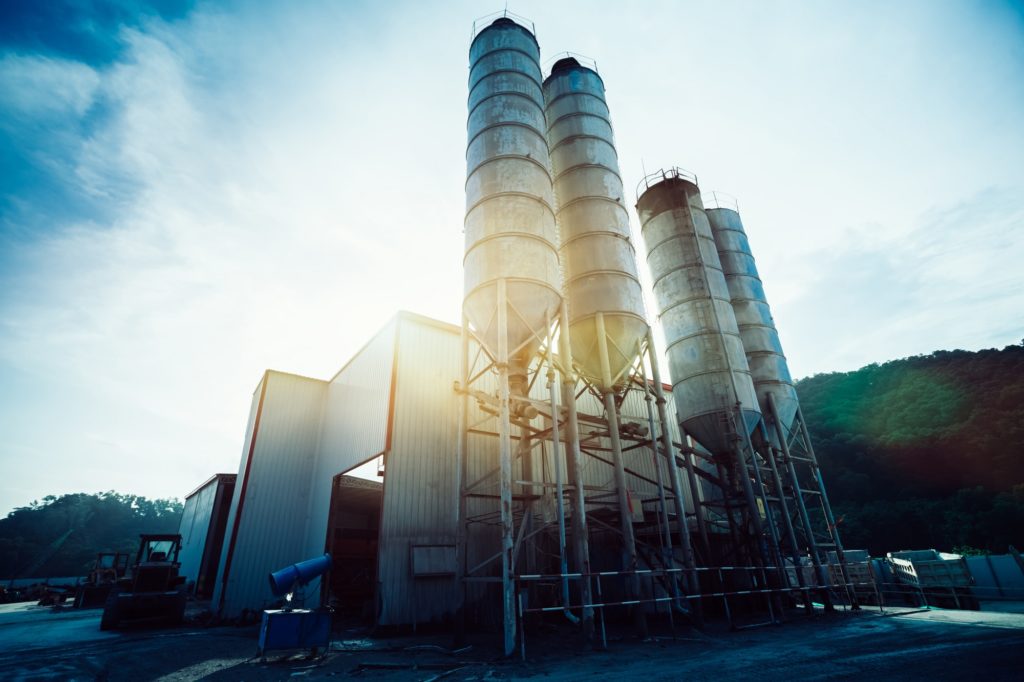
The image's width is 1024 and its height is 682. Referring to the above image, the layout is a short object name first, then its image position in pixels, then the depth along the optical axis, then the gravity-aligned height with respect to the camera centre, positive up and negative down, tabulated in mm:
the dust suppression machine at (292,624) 8438 -1088
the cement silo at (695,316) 14750 +7446
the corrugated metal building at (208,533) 23344 +1584
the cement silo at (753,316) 17562 +8646
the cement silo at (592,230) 13062 +9128
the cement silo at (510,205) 11281 +8548
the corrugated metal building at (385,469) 12875 +2954
